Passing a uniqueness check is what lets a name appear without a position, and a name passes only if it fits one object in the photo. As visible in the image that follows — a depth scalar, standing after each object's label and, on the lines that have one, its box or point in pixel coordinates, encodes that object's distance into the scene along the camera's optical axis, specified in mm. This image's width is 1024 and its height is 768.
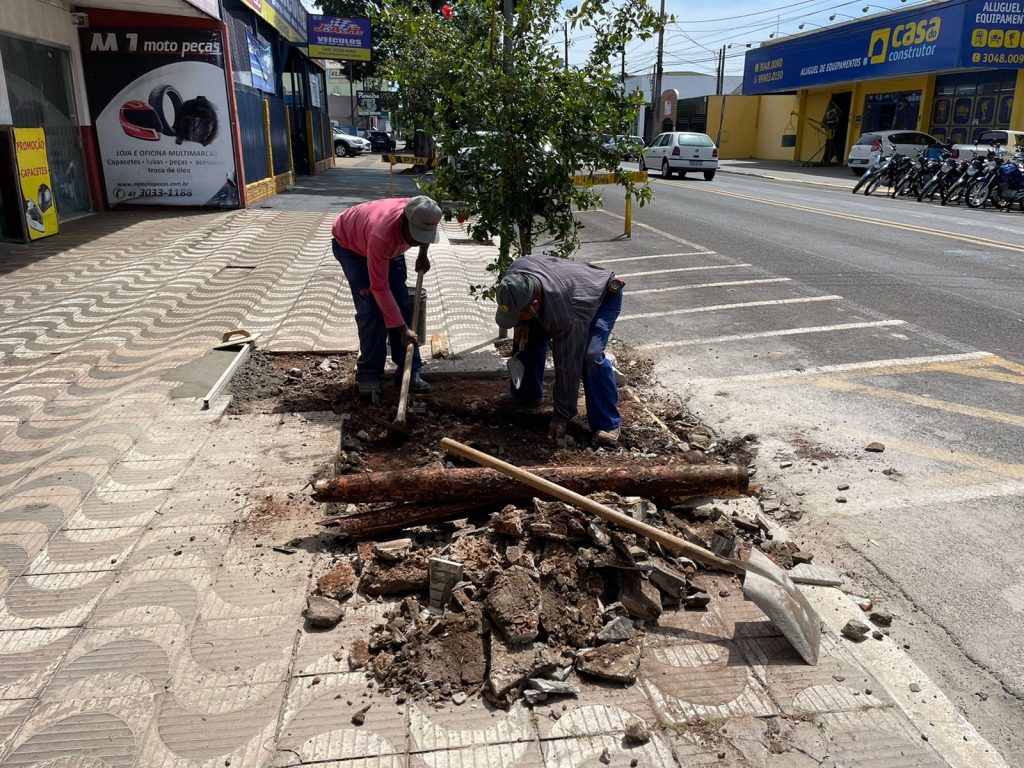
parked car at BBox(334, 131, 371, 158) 44125
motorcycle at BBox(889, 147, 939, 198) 20500
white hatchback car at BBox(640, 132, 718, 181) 26562
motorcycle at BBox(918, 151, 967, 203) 19469
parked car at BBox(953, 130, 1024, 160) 19922
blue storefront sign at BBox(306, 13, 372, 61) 24594
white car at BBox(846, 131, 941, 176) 26719
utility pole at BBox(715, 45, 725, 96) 57422
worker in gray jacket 4500
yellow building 27141
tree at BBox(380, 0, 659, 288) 5828
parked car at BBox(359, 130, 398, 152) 50500
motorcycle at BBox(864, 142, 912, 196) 21812
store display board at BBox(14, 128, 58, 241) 11459
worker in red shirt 5121
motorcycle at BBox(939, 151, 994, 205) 18750
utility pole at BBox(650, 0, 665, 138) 42912
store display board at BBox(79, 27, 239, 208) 14828
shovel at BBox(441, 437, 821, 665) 3020
